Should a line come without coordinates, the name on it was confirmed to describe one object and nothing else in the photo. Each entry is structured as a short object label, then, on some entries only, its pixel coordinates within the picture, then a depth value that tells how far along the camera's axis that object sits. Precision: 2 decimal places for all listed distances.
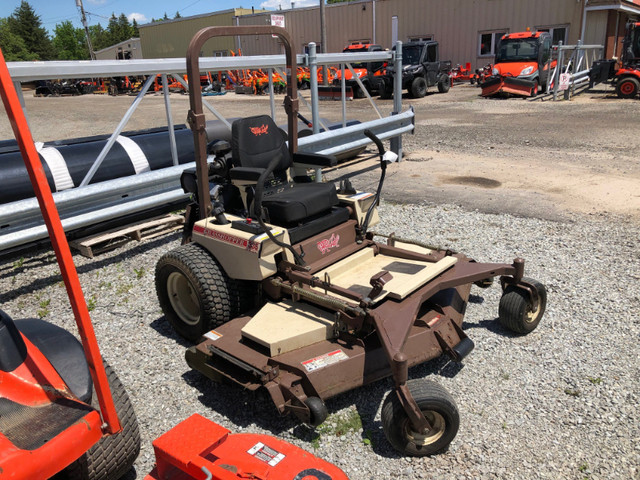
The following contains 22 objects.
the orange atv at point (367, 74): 20.00
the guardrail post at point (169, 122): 6.20
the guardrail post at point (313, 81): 7.36
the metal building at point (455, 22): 23.64
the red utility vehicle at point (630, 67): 17.12
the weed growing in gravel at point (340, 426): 2.98
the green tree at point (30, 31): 57.19
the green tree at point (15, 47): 51.95
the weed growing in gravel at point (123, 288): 4.88
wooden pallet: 5.71
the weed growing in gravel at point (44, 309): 4.49
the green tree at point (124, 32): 74.88
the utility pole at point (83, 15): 44.06
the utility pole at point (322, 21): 24.45
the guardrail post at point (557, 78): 17.22
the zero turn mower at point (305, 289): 2.94
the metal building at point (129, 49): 45.69
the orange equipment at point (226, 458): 2.17
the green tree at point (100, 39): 76.85
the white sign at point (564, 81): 17.48
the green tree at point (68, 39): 75.81
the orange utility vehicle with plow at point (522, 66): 18.16
